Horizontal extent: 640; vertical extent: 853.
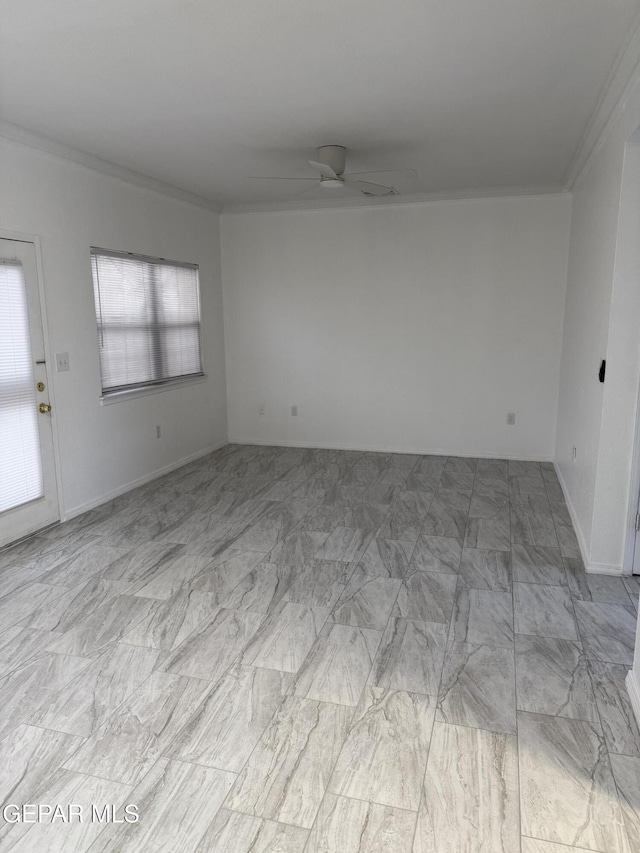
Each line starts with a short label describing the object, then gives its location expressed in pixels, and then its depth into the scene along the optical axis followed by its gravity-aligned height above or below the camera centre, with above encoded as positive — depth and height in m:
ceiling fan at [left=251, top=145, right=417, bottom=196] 3.92 +1.03
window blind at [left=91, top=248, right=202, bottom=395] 4.64 +0.07
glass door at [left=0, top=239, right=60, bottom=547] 3.68 -0.48
